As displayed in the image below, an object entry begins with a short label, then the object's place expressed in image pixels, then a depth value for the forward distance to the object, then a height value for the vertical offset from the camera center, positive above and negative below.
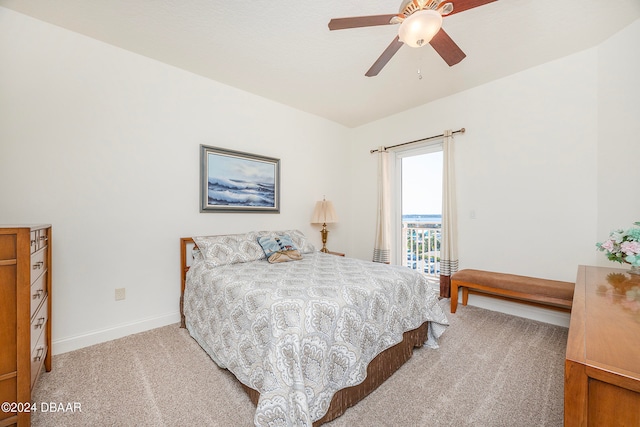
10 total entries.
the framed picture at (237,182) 2.99 +0.42
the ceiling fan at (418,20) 1.50 +1.24
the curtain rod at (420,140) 3.36 +1.10
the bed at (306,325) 1.29 -0.72
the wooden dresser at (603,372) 0.59 -0.39
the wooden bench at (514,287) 2.37 -0.76
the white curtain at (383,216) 4.17 -0.04
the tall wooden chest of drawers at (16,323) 1.19 -0.52
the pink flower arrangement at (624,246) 1.66 -0.23
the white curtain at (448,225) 3.36 -0.15
